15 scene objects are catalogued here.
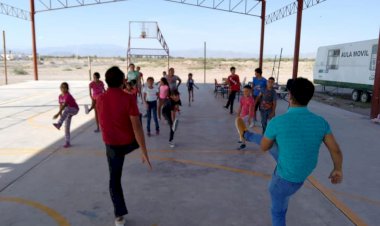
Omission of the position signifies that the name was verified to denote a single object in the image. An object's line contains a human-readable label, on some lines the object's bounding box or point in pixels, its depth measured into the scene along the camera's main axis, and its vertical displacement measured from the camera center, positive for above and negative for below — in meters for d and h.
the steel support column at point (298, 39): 18.38 +1.37
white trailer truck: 17.88 -0.12
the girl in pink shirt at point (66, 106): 7.85 -1.09
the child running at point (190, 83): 16.70 -1.04
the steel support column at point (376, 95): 12.41 -1.08
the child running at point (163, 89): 9.88 -0.81
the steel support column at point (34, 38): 29.06 +1.81
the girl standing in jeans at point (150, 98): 9.59 -1.03
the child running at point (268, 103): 8.58 -1.00
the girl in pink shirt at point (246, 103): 8.63 -1.03
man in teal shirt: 3.01 -0.69
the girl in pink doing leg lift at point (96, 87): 9.79 -0.77
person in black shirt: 8.47 -1.21
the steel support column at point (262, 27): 25.74 +2.81
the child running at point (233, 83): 12.94 -0.77
